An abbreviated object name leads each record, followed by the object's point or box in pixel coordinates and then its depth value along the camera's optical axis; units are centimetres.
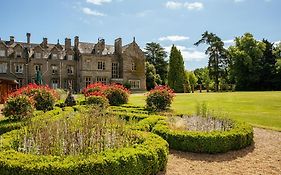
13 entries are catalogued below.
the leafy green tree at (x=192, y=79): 5508
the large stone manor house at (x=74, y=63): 3460
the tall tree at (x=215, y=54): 4791
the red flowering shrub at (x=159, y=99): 1420
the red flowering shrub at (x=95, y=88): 1739
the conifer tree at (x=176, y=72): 3519
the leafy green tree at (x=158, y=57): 5210
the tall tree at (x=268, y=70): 4093
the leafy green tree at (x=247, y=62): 4152
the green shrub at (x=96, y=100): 1413
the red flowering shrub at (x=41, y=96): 1294
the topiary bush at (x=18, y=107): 1007
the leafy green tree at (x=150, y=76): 4516
